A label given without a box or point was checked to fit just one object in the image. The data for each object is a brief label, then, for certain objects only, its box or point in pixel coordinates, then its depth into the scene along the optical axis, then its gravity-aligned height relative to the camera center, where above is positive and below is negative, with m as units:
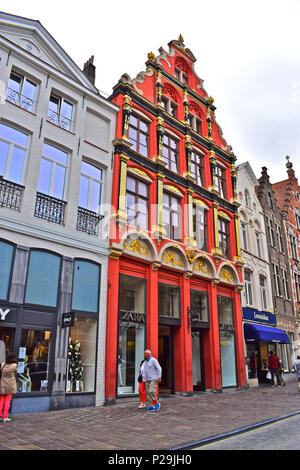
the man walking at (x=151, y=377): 10.62 -0.68
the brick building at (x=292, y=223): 27.34 +10.74
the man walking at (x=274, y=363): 19.25 -0.45
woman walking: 8.27 -0.75
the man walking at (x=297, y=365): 16.31 -0.47
